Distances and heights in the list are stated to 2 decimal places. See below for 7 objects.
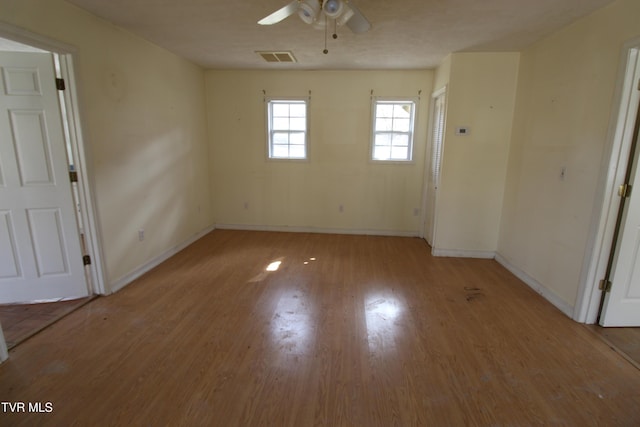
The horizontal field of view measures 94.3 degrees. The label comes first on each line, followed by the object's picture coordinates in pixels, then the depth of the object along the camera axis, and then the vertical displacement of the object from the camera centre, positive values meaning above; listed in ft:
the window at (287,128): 15.67 +1.08
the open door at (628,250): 7.14 -2.44
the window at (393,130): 15.14 +1.03
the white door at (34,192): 7.78 -1.21
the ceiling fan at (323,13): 6.24 +2.93
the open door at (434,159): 13.20 -0.39
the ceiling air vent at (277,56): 12.34 +3.91
